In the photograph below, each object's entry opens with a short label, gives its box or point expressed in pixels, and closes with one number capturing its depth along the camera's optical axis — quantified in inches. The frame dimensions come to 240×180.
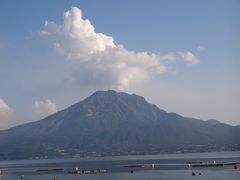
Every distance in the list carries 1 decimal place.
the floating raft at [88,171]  5369.6
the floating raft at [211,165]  5568.9
